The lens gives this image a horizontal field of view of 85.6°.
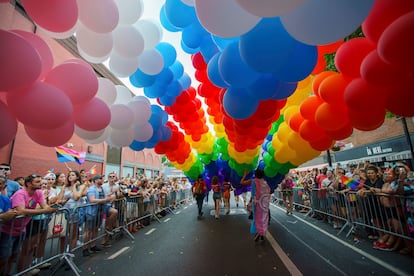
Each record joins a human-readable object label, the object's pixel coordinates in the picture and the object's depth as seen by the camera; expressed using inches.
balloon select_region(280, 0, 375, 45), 72.9
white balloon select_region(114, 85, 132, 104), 173.7
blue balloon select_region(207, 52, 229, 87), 128.3
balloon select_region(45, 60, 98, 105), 99.4
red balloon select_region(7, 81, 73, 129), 84.1
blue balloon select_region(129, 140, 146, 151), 203.0
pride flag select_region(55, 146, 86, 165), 323.8
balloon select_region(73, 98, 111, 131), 117.7
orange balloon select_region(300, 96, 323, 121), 144.2
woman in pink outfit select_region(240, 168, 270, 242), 218.4
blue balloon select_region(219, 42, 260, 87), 107.7
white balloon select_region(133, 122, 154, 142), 183.9
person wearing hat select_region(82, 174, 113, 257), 200.7
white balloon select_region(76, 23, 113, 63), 123.3
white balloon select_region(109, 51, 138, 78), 155.0
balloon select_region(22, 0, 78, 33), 85.7
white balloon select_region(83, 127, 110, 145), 152.3
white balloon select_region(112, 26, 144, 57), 145.9
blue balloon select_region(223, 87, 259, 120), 130.9
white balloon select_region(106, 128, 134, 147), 163.5
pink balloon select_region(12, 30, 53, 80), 94.5
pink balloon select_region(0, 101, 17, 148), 76.7
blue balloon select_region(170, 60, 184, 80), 214.1
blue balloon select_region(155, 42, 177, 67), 195.5
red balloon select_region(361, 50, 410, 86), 90.3
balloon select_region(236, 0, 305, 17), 69.1
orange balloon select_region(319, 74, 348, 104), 119.1
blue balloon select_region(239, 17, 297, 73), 87.6
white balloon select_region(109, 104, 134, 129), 154.5
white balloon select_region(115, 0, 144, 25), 140.3
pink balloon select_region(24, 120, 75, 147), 103.7
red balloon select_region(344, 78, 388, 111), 103.7
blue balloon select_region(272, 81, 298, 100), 122.1
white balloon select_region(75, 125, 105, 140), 131.5
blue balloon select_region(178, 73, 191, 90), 221.3
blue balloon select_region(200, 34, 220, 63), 158.6
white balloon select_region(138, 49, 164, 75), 172.4
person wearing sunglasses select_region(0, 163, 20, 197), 187.8
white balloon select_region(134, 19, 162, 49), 169.3
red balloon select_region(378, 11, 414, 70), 73.7
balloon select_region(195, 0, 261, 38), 83.1
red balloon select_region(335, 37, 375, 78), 104.2
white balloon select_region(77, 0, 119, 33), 106.4
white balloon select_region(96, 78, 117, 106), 146.1
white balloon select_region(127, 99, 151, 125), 175.8
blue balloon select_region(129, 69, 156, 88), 183.3
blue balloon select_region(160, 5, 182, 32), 180.7
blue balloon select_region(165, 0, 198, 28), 148.6
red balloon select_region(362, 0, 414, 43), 81.8
